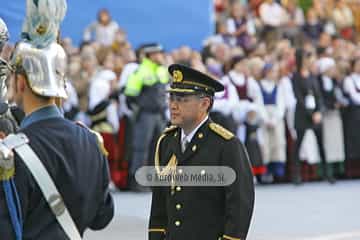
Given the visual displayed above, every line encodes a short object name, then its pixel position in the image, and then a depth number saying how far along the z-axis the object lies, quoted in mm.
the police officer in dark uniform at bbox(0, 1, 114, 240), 8078
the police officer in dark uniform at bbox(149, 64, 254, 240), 11141
